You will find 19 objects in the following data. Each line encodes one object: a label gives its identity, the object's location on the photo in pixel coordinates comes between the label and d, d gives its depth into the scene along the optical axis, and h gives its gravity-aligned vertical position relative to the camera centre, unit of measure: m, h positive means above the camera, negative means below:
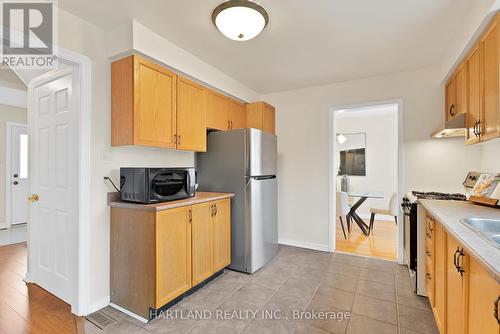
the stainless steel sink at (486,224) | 1.39 -0.34
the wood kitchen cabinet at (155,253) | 1.87 -0.73
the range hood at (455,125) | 2.09 +0.37
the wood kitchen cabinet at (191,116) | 2.43 +0.54
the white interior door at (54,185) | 2.03 -0.17
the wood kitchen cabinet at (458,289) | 0.88 -0.58
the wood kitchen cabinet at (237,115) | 3.28 +0.74
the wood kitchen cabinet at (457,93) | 2.14 +0.73
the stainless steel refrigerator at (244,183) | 2.72 -0.19
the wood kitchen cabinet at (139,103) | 1.98 +0.55
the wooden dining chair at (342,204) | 3.94 -0.62
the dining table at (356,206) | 4.14 -0.78
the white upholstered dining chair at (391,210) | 3.81 -0.71
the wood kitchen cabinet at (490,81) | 1.53 +0.58
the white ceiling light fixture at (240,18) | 1.63 +1.04
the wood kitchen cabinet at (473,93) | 1.82 +0.59
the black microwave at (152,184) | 1.94 -0.15
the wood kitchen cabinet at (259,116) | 3.50 +0.76
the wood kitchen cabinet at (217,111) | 2.89 +0.70
